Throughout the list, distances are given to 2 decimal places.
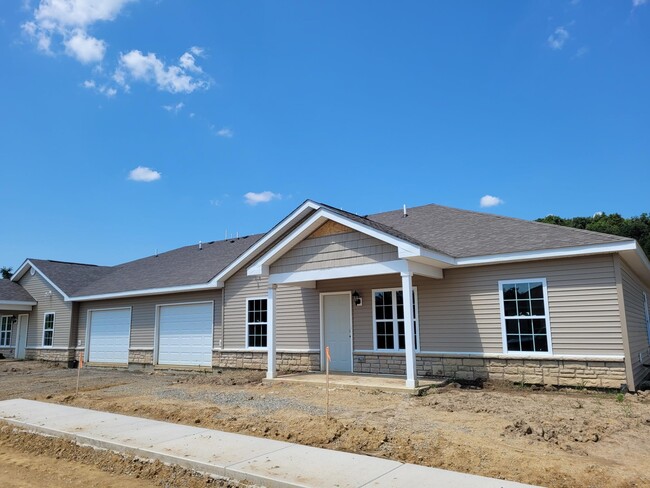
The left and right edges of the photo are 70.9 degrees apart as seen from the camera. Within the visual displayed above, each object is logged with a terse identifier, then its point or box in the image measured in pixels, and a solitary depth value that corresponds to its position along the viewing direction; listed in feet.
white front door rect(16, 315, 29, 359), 77.56
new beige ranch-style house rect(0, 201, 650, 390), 32.14
